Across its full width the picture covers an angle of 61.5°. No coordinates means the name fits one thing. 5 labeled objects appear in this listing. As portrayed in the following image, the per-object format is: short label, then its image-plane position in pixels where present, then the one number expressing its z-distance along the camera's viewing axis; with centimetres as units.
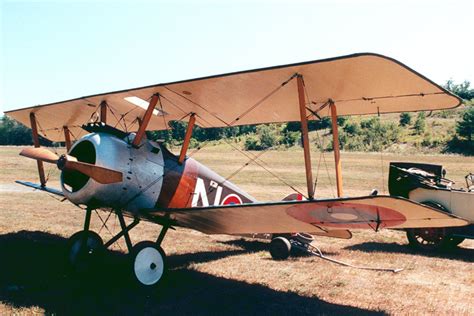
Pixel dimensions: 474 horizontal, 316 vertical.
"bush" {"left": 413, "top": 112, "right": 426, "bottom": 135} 4526
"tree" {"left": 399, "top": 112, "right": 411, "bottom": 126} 5064
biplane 444
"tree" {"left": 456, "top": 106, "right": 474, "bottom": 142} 3762
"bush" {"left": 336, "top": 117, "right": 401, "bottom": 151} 4244
